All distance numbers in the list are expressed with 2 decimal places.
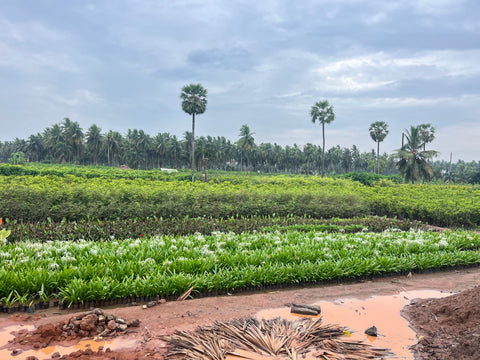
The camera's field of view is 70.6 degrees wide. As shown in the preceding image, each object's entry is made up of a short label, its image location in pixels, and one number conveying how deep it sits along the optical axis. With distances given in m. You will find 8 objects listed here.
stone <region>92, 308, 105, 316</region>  3.79
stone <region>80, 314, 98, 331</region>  3.61
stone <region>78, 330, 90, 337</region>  3.57
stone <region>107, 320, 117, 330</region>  3.68
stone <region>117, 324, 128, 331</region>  3.73
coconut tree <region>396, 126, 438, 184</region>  33.19
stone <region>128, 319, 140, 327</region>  3.85
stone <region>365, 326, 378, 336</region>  3.89
